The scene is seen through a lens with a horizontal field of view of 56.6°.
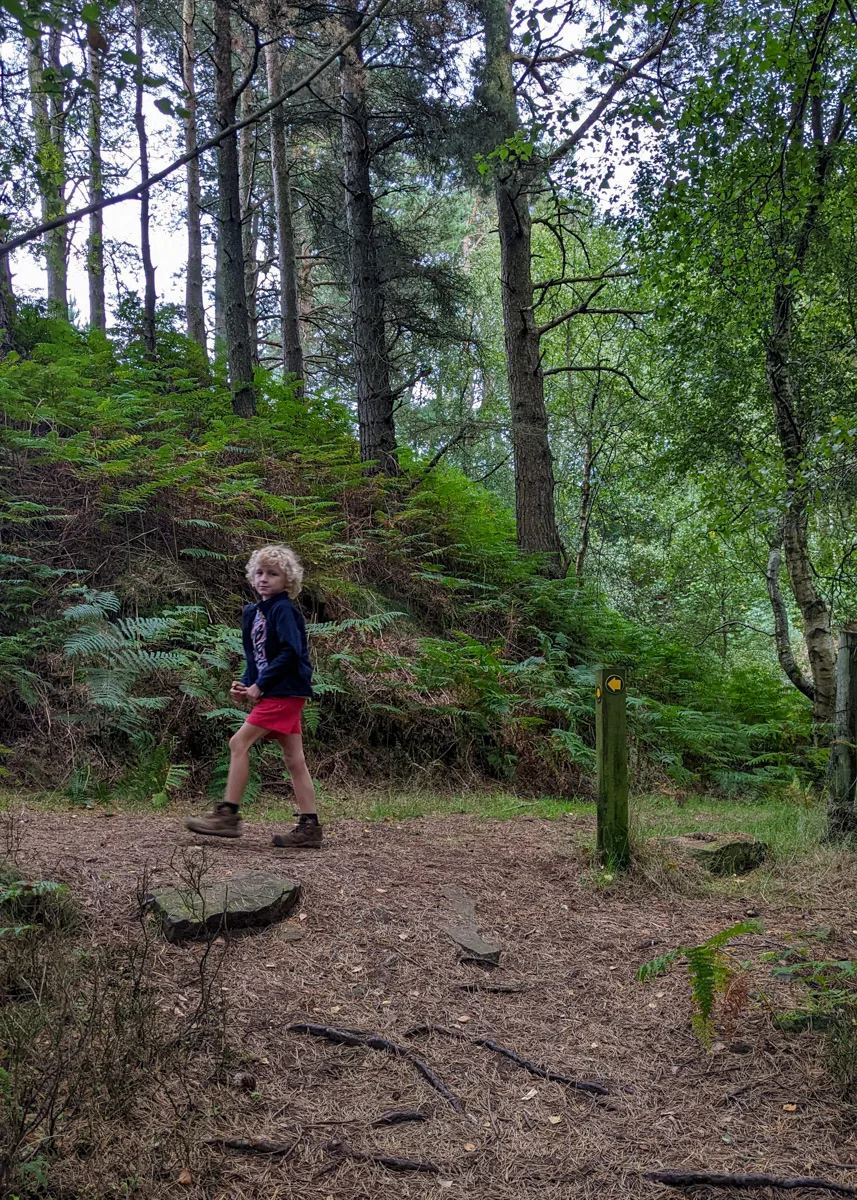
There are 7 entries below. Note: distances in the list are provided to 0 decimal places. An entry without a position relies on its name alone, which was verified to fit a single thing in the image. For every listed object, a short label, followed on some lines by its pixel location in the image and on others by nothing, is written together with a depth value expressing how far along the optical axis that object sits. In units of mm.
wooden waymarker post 5070
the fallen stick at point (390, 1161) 2469
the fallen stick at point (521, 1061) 2918
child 4961
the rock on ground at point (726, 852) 5195
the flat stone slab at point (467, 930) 3882
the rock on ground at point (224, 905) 3582
